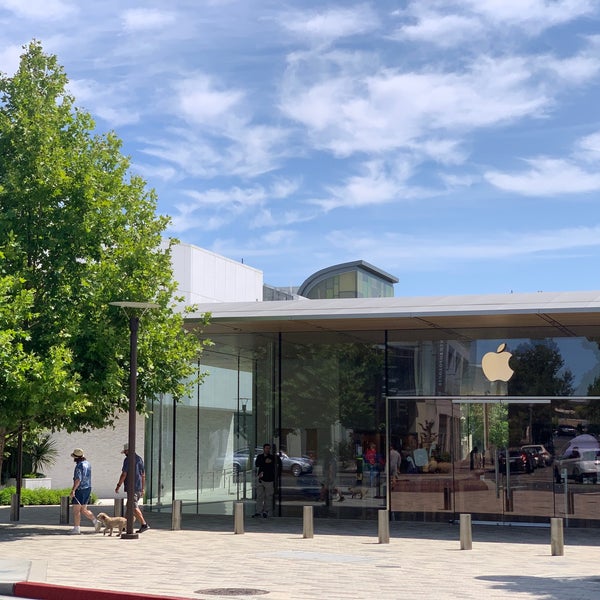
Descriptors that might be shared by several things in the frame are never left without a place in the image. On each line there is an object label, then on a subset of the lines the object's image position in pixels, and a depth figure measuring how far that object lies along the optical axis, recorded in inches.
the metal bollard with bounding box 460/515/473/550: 754.2
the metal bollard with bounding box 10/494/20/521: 1007.1
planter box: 1384.1
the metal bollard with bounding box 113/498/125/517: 946.7
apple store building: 965.2
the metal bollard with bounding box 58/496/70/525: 976.9
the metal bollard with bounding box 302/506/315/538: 821.2
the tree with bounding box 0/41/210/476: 842.8
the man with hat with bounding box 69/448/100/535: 852.6
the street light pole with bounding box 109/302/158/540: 801.6
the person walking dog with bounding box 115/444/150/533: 862.0
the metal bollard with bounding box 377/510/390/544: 798.5
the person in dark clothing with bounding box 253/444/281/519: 1005.8
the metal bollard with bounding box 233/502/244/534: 864.3
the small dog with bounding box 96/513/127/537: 820.0
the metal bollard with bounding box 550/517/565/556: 719.1
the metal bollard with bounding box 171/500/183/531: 906.7
